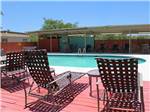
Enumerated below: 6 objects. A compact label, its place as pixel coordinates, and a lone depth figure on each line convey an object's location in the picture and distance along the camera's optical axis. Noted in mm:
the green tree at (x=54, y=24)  22742
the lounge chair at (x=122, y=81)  1759
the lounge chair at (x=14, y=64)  3087
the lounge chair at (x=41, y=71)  2294
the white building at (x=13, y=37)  12493
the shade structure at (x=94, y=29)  8017
